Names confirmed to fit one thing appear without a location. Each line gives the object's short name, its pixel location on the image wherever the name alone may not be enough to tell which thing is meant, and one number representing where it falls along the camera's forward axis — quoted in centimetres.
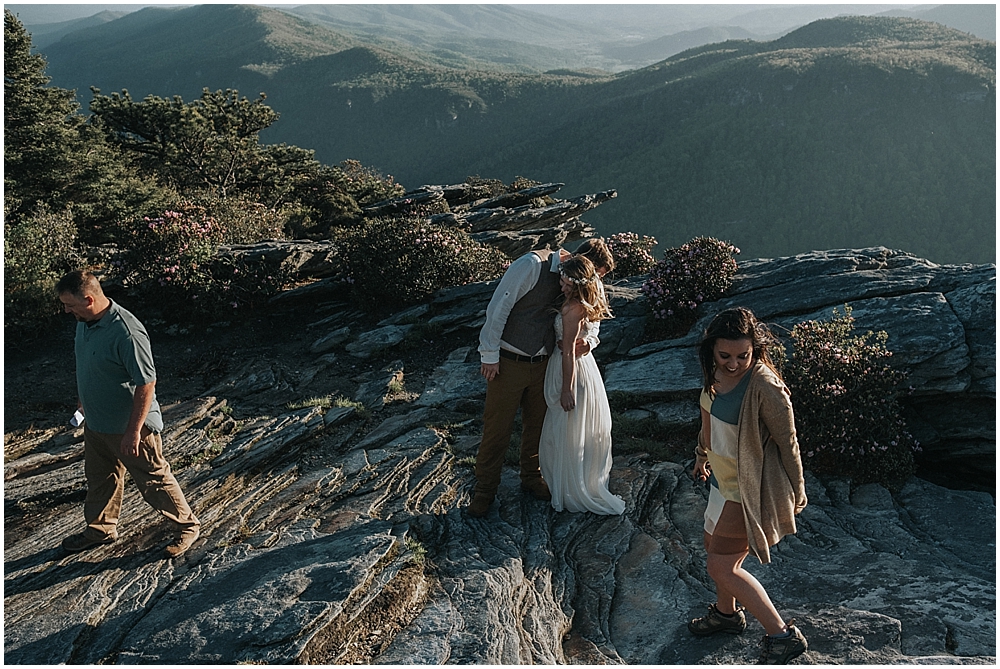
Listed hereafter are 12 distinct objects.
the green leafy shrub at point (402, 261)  1075
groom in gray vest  473
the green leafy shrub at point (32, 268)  930
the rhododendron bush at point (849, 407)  604
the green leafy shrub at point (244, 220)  1215
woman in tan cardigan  327
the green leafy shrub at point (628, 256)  1280
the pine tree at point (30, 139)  1227
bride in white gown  466
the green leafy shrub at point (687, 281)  896
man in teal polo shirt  434
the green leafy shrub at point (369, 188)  2014
